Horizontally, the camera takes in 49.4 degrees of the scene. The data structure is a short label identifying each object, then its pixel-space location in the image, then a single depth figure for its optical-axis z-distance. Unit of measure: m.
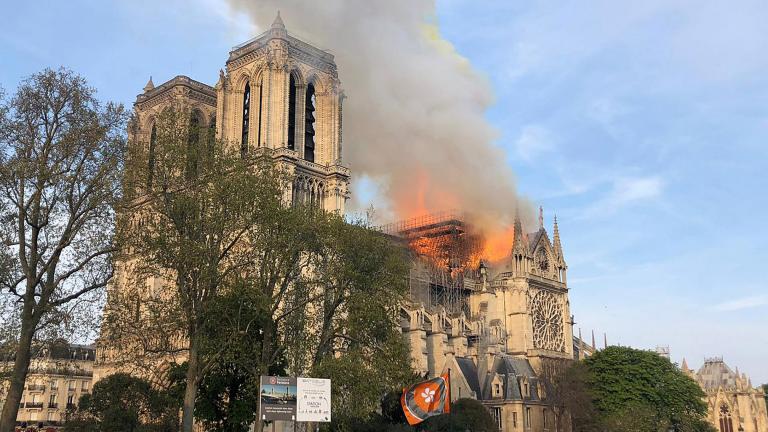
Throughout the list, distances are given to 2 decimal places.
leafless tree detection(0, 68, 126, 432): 34.62
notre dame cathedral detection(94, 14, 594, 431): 78.31
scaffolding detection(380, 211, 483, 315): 91.00
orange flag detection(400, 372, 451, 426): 43.91
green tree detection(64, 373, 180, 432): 54.97
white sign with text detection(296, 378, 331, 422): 34.53
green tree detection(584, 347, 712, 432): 78.88
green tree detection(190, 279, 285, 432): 40.50
